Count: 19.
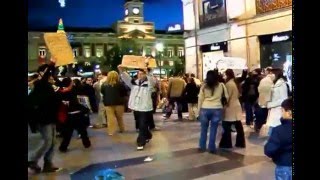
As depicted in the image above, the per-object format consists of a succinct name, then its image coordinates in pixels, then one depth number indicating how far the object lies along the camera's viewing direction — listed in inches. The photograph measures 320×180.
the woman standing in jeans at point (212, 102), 206.5
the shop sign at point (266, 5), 344.7
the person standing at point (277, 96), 193.5
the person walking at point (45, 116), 155.6
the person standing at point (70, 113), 219.4
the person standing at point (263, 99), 225.4
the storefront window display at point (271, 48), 304.2
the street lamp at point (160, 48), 1234.7
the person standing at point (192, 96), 348.8
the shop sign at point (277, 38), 293.0
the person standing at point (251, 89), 282.2
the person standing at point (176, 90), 368.0
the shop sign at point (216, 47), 328.9
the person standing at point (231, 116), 214.3
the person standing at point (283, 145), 91.5
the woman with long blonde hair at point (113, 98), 272.7
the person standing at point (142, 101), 221.2
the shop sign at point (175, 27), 553.1
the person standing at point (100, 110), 332.2
